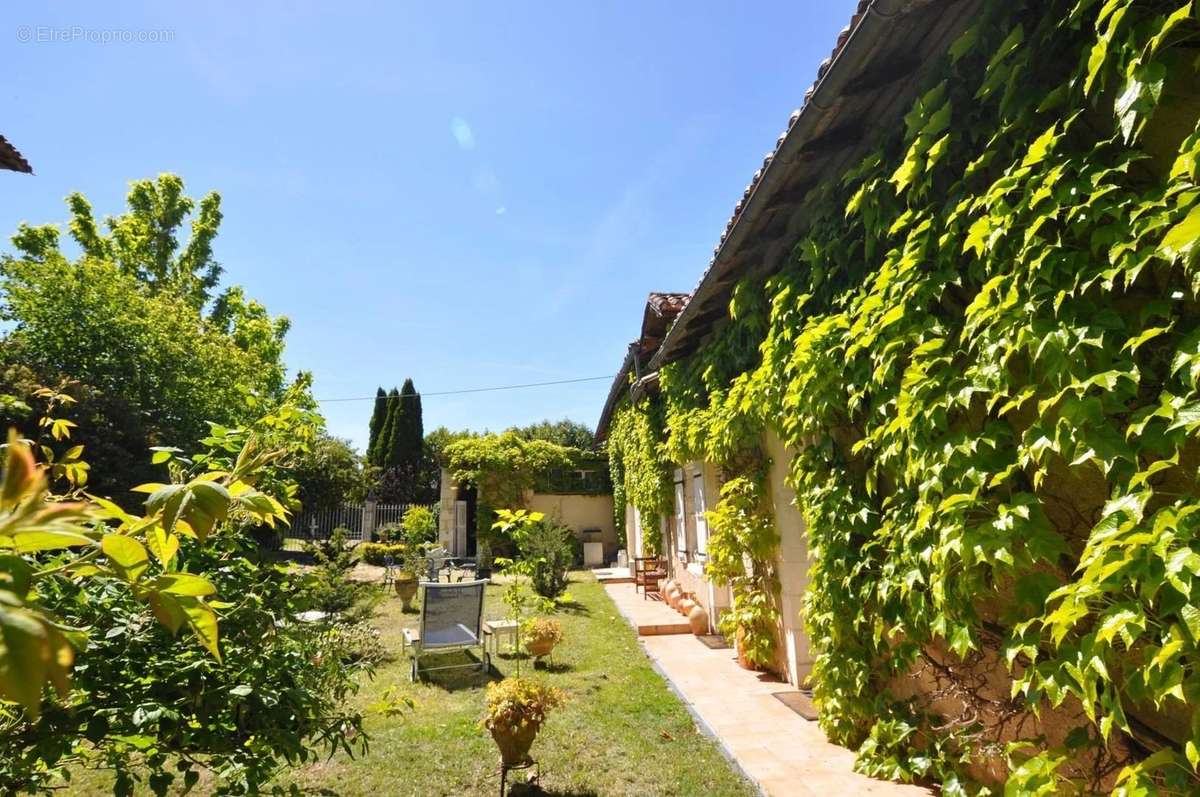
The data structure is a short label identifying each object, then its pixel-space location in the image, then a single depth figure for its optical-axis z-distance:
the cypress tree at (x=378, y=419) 31.55
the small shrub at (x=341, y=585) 6.02
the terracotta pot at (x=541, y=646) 6.11
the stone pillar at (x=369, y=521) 19.30
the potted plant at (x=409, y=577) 10.23
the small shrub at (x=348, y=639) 2.48
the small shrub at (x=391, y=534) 15.26
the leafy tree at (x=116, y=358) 10.89
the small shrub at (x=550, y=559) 9.46
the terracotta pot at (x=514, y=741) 3.54
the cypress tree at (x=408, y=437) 29.45
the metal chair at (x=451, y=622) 6.02
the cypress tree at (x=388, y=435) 29.50
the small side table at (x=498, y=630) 6.96
